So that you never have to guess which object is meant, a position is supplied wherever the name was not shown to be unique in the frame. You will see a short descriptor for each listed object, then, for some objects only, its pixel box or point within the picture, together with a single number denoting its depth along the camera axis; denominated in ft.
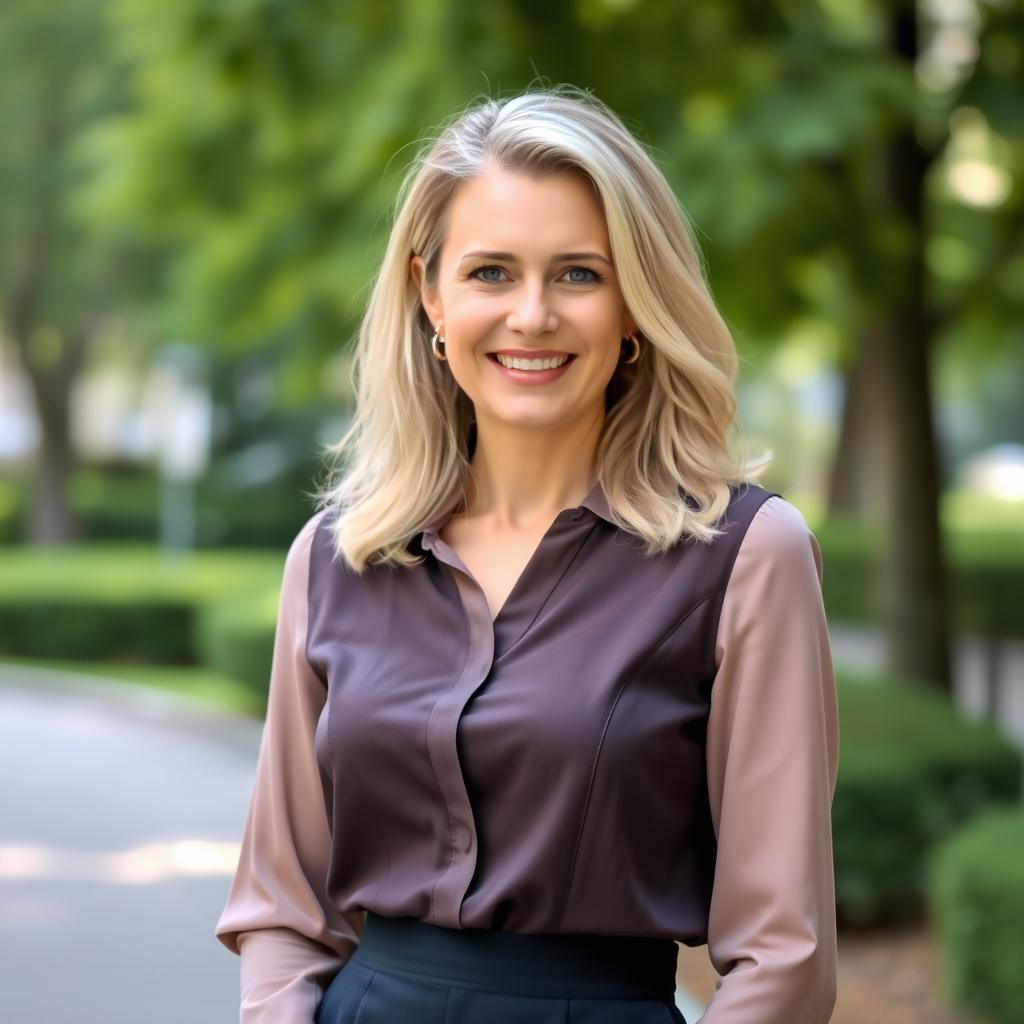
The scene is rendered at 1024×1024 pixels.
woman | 7.20
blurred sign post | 82.99
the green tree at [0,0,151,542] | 72.13
